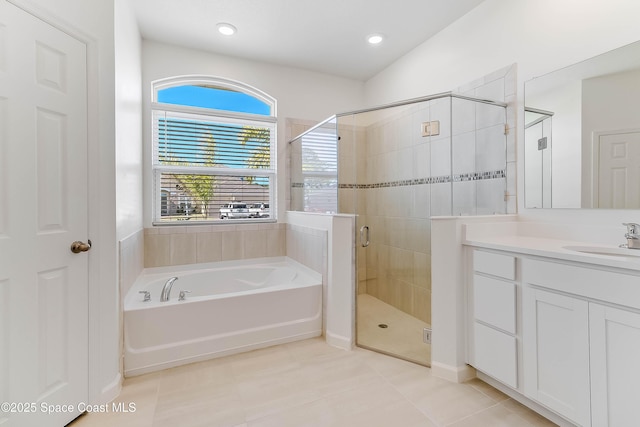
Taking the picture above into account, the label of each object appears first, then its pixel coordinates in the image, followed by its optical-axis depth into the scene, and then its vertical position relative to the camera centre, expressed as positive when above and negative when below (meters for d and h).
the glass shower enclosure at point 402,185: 2.22 +0.24
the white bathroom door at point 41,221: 1.23 -0.03
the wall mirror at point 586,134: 1.50 +0.45
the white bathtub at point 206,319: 1.92 -0.81
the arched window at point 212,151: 2.88 +0.68
